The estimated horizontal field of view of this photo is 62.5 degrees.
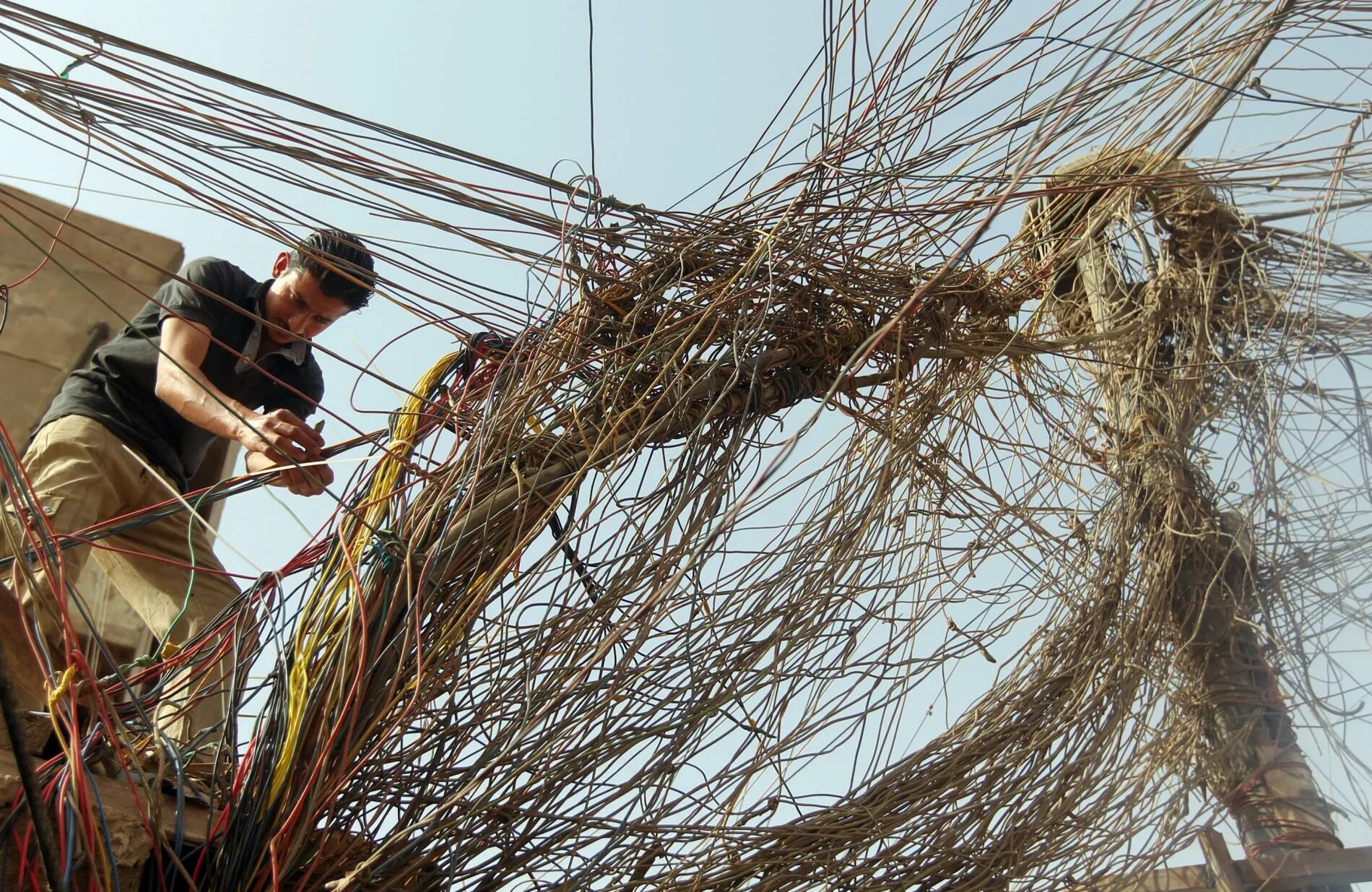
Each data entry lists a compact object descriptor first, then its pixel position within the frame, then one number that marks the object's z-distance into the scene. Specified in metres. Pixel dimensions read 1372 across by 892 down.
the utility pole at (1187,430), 3.61
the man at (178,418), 3.11
